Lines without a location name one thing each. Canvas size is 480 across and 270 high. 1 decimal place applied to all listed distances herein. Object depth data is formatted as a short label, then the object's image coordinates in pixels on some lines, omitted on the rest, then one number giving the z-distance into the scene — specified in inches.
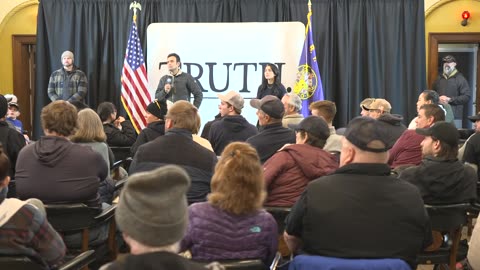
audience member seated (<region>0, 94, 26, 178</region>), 166.2
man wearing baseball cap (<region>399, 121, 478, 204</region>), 130.7
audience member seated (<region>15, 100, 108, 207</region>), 129.3
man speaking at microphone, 297.0
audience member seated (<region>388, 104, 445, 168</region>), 177.3
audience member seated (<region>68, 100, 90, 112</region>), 258.2
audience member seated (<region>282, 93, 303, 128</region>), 209.0
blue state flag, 311.3
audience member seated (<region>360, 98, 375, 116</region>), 237.0
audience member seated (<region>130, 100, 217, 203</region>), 133.4
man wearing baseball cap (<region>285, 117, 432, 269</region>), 89.9
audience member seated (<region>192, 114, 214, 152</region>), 142.1
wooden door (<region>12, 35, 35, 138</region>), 366.0
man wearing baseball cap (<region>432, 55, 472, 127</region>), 325.7
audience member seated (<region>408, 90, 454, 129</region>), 238.9
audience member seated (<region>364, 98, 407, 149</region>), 204.1
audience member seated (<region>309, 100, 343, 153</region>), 184.7
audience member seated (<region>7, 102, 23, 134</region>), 263.5
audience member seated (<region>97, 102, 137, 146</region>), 227.1
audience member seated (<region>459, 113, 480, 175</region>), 181.9
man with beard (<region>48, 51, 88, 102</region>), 319.3
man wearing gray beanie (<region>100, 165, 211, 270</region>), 56.2
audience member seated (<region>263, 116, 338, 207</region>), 128.6
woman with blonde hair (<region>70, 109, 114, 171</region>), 159.8
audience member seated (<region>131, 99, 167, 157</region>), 203.9
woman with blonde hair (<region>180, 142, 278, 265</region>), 91.8
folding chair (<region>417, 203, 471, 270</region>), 125.0
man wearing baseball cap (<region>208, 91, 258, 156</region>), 192.7
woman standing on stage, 290.2
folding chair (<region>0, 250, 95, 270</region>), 88.0
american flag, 313.7
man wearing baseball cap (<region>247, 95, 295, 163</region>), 159.0
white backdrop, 323.0
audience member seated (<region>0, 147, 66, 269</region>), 89.6
